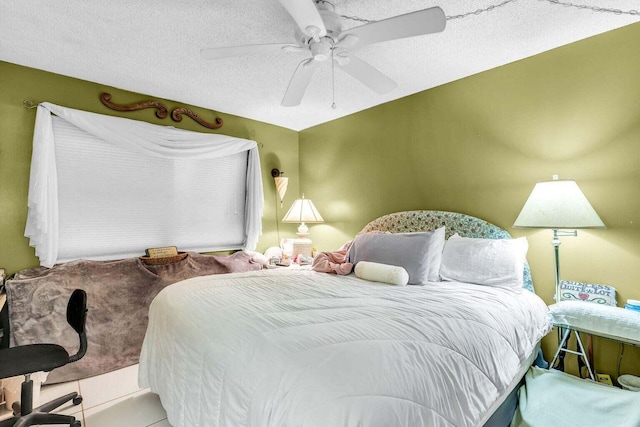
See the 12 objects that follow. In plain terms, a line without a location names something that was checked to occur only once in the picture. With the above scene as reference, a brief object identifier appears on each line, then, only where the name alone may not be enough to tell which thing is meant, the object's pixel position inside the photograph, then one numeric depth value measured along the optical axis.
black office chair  1.64
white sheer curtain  2.53
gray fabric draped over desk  2.36
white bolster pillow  2.20
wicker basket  2.98
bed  0.94
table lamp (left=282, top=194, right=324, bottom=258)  3.71
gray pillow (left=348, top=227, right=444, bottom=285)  2.31
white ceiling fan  1.44
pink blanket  2.59
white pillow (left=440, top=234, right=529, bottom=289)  2.18
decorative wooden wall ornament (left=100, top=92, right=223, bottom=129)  2.93
